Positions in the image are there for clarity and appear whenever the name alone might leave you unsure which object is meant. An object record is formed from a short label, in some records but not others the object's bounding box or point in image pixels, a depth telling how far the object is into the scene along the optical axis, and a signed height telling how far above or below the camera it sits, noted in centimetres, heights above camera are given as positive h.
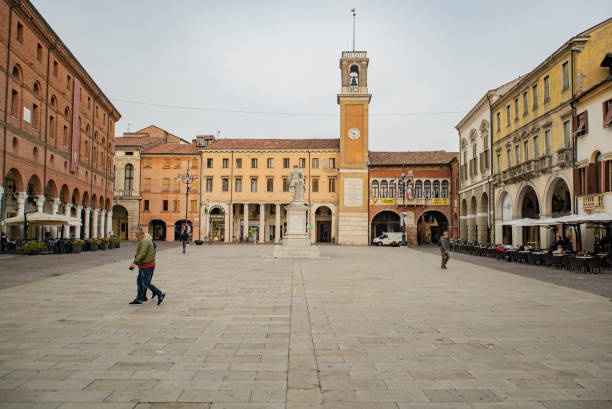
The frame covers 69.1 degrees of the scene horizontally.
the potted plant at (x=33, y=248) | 2447 -122
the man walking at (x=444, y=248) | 1795 -82
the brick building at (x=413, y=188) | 5078 +456
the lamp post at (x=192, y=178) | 5292 +577
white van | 4879 -127
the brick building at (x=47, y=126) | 2622 +732
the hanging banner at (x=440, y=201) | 5078 +305
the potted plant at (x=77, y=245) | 2782 -122
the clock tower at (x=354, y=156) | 5091 +823
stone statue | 2519 +238
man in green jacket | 890 -74
